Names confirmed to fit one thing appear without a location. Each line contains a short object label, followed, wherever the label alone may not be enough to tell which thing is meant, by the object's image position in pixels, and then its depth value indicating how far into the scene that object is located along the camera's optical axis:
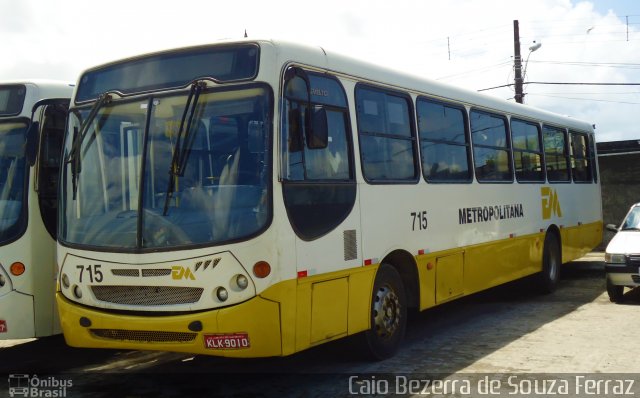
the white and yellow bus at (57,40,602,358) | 5.85
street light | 25.53
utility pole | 28.30
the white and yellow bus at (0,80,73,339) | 7.11
